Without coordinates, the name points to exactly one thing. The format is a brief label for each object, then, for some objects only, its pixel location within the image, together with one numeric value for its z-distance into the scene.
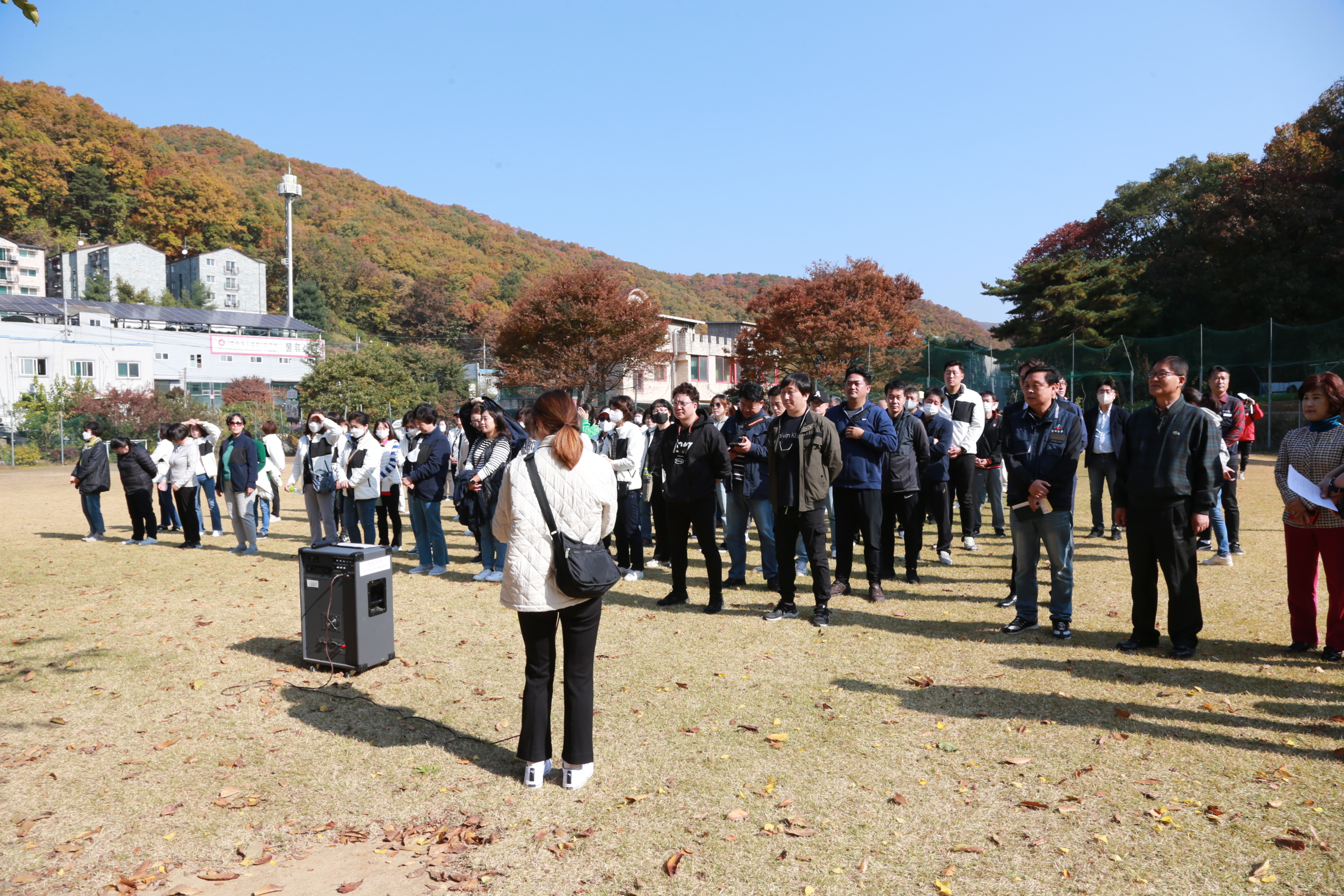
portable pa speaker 5.64
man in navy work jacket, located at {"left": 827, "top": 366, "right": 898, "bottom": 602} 7.35
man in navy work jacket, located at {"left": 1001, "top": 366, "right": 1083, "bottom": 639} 6.01
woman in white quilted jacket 3.82
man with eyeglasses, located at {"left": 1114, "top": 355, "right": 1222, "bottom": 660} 5.43
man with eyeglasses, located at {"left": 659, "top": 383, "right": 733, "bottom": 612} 7.27
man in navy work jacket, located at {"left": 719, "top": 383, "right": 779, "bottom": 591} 7.82
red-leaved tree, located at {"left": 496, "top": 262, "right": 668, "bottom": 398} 44.38
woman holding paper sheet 5.27
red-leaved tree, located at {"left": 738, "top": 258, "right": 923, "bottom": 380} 41.47
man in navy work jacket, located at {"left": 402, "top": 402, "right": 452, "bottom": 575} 9.16
